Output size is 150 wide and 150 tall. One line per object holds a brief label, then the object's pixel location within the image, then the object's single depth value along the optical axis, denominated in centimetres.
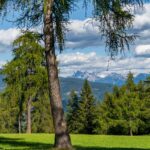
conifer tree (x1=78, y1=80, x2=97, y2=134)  10350
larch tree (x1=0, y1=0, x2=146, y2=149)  1758
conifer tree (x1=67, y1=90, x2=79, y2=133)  10695
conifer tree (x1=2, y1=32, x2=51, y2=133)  5944
